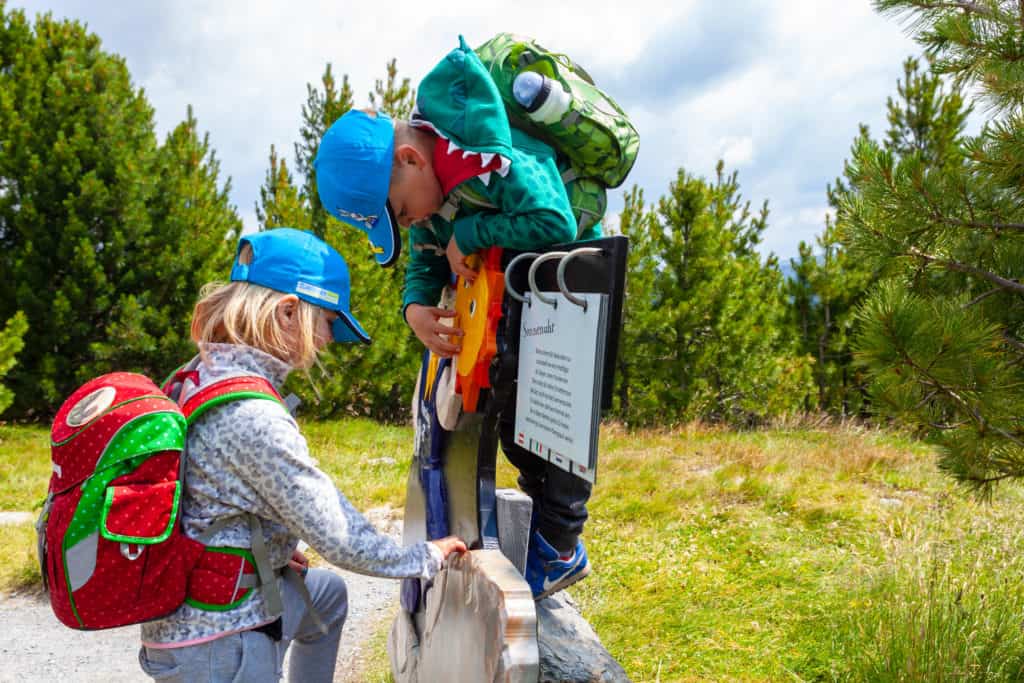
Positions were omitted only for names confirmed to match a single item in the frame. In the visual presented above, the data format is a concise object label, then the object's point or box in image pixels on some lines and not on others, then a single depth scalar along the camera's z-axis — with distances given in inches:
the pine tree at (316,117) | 414.0
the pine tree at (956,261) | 80.0
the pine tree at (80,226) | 327.9
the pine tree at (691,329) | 373.1
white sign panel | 51.6
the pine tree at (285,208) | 356.2
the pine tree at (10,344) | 264.7
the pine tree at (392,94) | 409.4
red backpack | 53.8
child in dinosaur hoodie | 63.9
